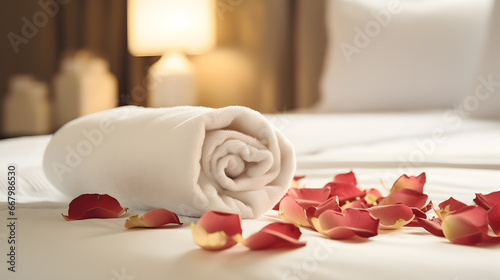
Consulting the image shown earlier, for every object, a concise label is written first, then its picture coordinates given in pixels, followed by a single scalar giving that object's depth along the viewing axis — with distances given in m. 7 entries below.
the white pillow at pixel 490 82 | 1.99
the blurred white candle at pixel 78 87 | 3.32
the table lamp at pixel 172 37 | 3.01
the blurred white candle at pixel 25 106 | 3.22
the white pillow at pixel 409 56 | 2.26
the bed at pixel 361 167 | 0.55
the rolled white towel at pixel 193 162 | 0.73
